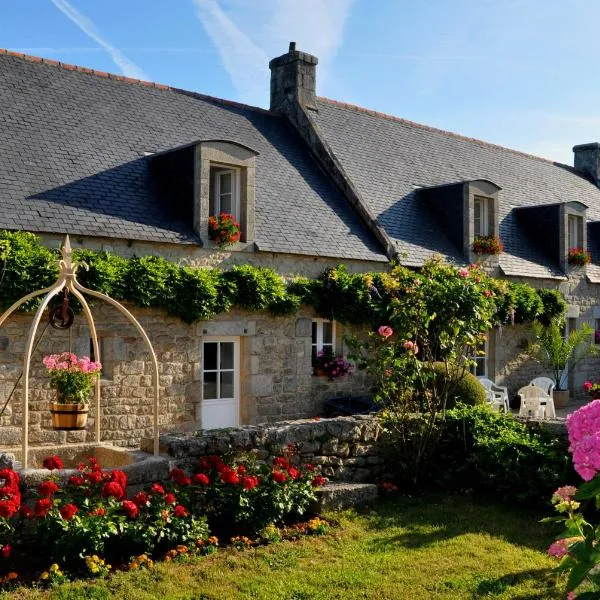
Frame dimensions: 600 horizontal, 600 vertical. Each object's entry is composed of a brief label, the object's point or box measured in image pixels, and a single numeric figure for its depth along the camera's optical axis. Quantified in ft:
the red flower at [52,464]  21.52
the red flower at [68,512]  18.81
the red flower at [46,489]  19.53
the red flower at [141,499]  20.61
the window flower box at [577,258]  59.00
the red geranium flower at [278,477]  23.34
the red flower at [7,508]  18.47
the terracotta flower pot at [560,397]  54.75
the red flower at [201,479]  21.86
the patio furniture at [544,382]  50.83
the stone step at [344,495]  25.04
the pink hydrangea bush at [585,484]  10.98
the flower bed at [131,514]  18.94
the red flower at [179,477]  21.88
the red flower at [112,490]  20.07
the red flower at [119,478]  20.72
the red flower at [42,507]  18.90
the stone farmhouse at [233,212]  35.29
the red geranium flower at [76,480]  20.85
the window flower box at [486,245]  52.47
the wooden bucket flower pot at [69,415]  24.89
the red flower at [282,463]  24.30
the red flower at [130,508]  19.72
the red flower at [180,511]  21.01
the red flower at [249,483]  22.38
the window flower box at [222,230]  38.40
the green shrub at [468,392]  36.52
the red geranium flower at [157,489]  20.93
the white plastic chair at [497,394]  44.88
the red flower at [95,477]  20.75
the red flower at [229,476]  22.33
